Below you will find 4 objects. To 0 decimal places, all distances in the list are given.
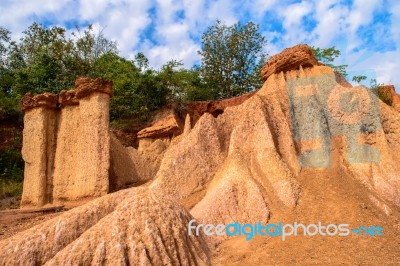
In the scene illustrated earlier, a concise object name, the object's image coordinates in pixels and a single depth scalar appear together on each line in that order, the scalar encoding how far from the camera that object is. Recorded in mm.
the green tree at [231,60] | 23016
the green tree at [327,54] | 23906
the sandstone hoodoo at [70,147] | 11104
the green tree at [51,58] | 19250
